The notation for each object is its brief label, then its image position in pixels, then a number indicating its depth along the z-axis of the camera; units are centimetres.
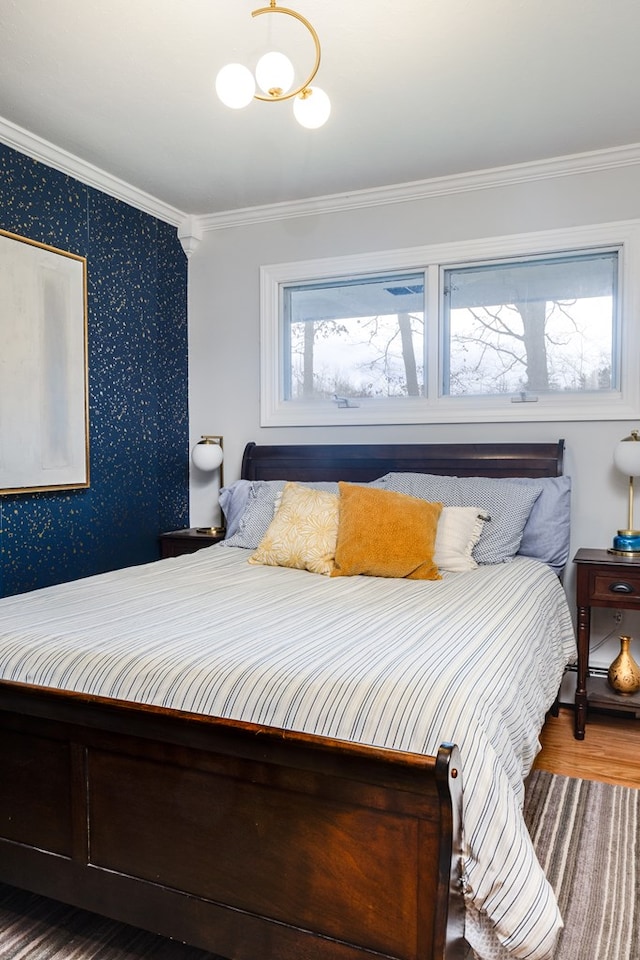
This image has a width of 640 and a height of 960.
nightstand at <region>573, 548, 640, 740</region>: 277
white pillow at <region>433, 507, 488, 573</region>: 277
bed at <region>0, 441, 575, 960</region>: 120
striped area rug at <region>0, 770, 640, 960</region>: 159
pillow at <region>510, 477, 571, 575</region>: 304
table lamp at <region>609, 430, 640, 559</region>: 293
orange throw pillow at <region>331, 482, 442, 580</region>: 256
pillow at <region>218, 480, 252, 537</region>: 349
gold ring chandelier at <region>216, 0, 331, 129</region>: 185
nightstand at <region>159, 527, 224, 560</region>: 362
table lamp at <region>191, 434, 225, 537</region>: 379
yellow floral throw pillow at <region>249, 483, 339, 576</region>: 272
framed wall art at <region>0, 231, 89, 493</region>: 289
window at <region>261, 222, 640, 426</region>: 326
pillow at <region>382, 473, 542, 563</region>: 290
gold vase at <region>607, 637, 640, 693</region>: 291
